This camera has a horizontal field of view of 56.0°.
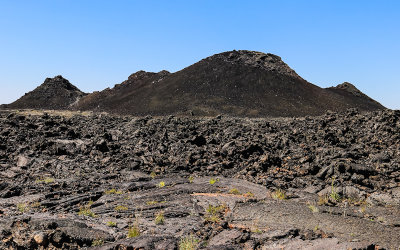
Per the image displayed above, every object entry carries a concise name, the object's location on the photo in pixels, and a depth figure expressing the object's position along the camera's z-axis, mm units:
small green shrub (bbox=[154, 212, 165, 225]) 10375
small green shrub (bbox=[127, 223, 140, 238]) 9188
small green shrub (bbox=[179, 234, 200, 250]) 7929
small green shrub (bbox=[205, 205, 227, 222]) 10147
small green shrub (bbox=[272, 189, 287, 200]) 12859
